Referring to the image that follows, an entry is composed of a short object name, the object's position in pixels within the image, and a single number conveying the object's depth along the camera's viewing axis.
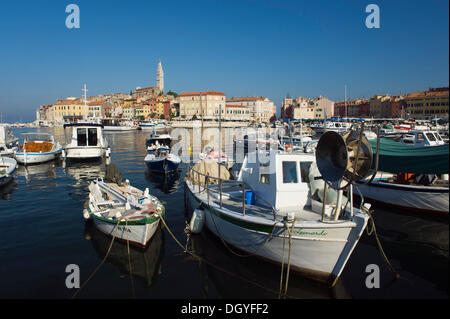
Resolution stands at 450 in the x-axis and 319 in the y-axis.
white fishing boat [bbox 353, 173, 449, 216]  11.65
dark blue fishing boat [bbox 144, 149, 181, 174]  21.39
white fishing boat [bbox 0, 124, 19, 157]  27.89
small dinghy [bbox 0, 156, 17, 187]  17.60
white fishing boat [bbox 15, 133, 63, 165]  25.28
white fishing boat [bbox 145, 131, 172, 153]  38.58
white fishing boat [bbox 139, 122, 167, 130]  102.69
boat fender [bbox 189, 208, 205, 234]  10.25
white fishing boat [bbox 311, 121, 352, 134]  63.22
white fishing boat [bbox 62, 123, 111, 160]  26.69
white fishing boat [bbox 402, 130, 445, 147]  20.36
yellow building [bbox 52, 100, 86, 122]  146.88
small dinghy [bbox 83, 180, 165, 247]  9.05
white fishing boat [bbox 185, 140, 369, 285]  6.89
